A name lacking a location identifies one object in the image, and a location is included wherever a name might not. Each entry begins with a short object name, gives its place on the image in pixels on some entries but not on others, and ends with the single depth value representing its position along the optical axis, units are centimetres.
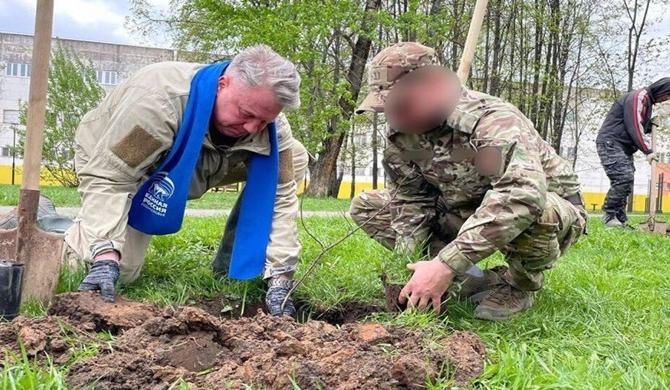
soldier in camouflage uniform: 275
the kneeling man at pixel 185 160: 291
